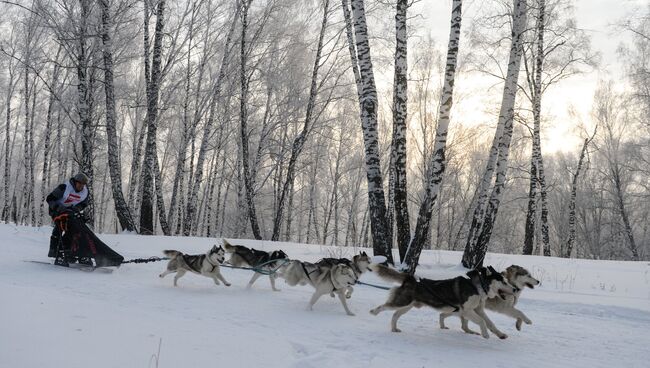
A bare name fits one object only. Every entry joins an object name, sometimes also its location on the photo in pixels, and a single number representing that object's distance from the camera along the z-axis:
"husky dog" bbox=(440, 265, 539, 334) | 5.61
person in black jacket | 8.96
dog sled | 8.80
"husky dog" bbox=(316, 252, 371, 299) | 6.86
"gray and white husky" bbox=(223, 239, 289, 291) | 8.05
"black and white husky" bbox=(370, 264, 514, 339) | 5.34
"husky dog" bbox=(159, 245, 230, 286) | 8.10
